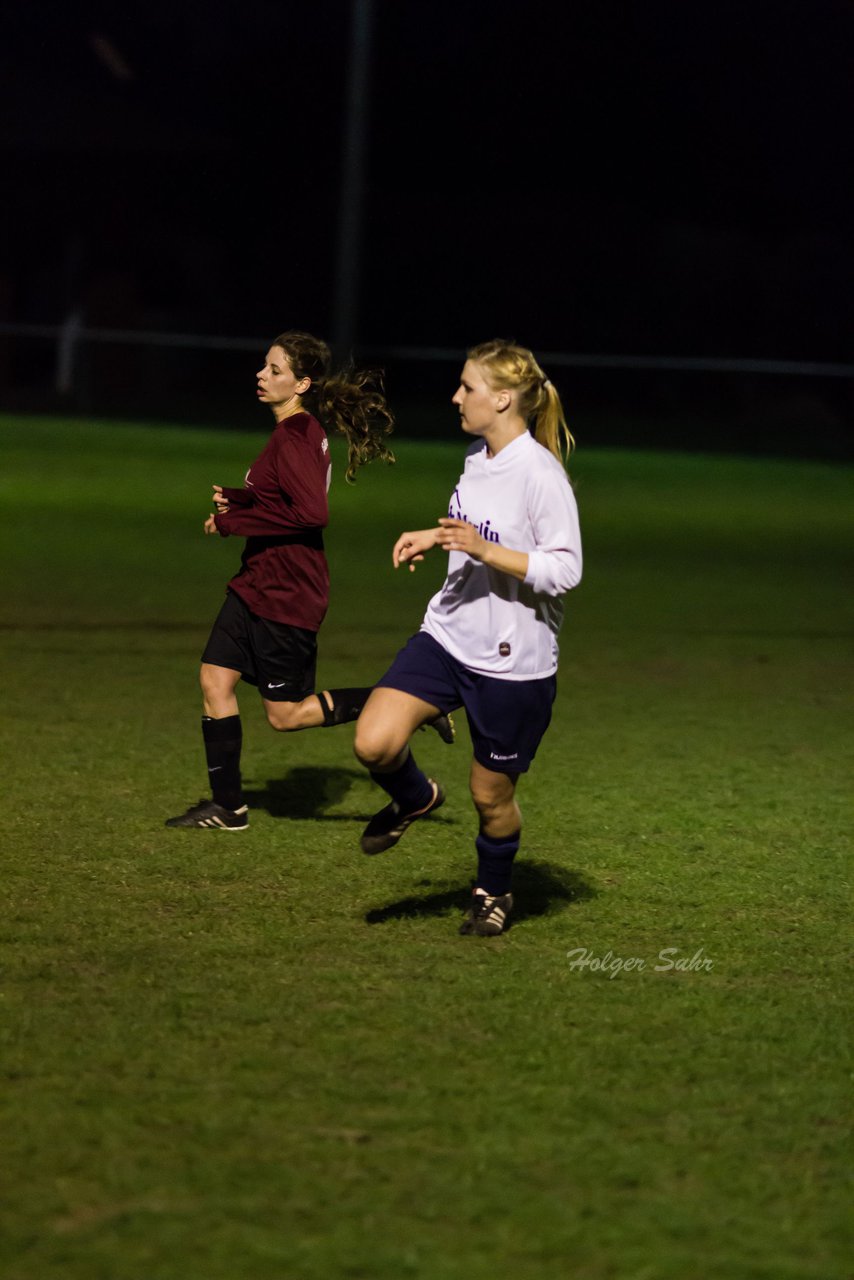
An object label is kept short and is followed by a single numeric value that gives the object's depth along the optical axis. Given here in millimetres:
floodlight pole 40781
